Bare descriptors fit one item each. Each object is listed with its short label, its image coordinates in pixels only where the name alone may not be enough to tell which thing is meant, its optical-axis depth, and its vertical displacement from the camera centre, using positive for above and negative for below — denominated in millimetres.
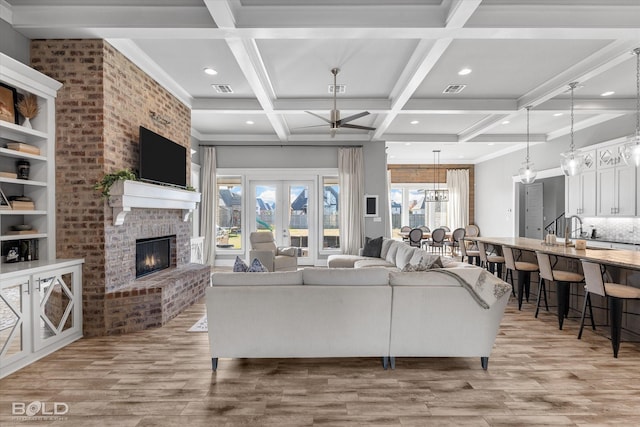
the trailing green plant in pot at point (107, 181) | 3586 +393
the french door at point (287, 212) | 8312 +124
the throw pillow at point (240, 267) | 3102 -454
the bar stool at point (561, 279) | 3904 -733
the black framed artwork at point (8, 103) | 3053 +1061
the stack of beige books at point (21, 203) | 3201 +149
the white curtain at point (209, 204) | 8086 +320
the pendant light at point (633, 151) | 3459 +670
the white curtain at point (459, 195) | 11664 +722
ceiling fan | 4527 +1364
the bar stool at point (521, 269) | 4719 -734
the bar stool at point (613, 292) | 3121 -719
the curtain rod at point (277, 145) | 8211 +1742
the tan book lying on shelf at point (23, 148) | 3154 +672
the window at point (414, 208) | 11914 +287
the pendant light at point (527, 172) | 5609 +732
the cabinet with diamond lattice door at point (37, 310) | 2754 -834
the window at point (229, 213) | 8305 +106
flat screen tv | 4191 +783
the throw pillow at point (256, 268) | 3098 -467
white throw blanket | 2819 -577
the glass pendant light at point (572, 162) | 4582 +725
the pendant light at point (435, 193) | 11406 +798
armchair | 6445 -698
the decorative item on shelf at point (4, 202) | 3125 +153
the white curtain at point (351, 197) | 8125 +471
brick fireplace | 3576 +476
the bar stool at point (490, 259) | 5531 -706
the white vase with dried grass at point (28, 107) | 3303 +1089
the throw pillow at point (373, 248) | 6473 -599
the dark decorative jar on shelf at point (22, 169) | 3320 +484
